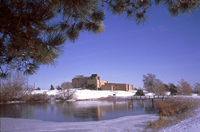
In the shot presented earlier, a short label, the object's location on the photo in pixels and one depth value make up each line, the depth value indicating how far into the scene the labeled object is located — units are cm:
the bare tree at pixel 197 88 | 3372
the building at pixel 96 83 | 5591
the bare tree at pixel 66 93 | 3884
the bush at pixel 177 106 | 1360
